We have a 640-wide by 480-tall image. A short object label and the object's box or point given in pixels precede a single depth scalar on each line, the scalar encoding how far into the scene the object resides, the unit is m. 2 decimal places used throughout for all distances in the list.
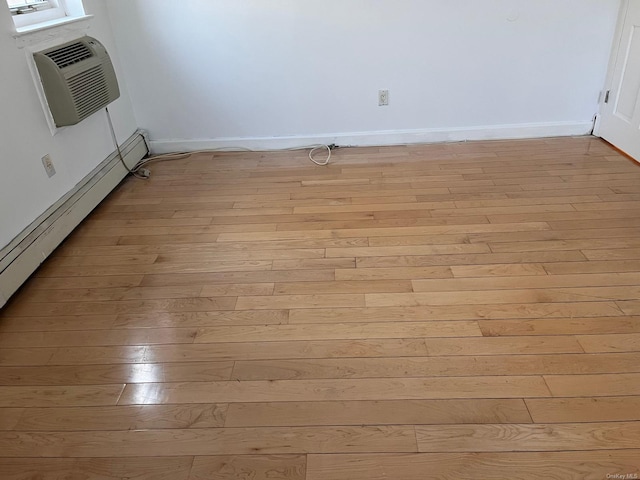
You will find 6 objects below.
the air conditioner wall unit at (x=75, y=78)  2.49
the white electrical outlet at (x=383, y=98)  3.50
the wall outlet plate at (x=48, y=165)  2.51
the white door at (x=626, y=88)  3.05
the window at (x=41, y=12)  2.57
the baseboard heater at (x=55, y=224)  2.15
